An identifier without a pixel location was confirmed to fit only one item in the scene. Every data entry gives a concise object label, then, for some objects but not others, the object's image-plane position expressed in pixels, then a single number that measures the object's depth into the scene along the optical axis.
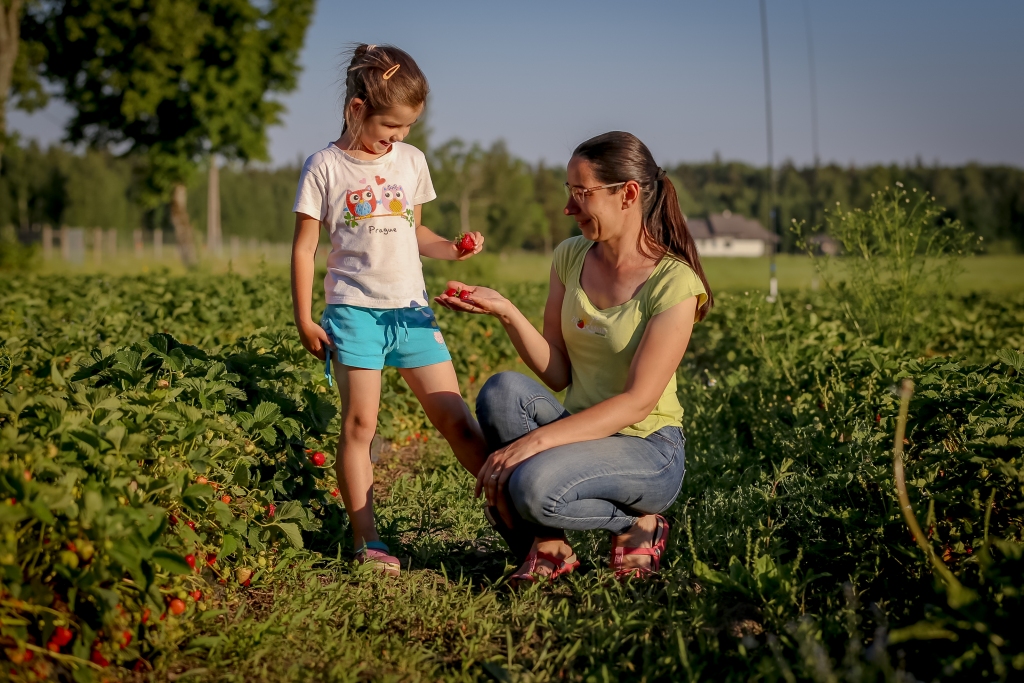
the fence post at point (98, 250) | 32.66
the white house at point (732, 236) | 91.62
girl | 2.72
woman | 2.62
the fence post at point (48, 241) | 33.72
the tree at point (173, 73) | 25.61
